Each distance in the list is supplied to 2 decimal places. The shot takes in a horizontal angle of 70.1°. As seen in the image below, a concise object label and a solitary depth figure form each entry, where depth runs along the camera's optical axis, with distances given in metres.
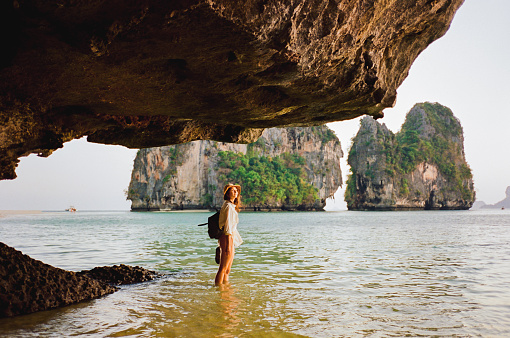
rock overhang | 2.60
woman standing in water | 5.71
